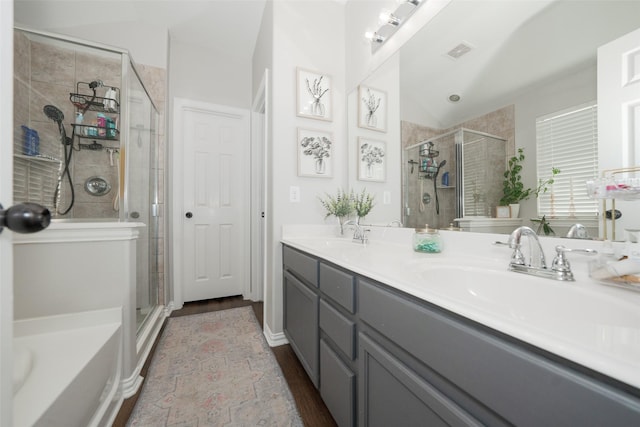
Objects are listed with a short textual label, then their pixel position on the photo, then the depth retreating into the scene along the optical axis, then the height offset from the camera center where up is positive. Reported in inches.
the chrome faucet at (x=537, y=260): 28.2 -5.7
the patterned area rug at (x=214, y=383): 48.1 -39.0
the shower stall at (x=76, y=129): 61.6 +22.1
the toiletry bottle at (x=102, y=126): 67.0 +23.6
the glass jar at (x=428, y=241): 47.5 -5.2
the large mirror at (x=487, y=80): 31.2 +21.6
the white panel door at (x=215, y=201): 106.3 +5.4
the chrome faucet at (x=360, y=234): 66.5 -5.5
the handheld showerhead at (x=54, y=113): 66.1 +26.7
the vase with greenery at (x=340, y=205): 75.7 +2.7
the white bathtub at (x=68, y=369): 32.2 -23.8
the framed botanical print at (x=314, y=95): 76.9 +37.7
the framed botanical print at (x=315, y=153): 76.3 +19.1
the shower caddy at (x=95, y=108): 66.2 +29.2
